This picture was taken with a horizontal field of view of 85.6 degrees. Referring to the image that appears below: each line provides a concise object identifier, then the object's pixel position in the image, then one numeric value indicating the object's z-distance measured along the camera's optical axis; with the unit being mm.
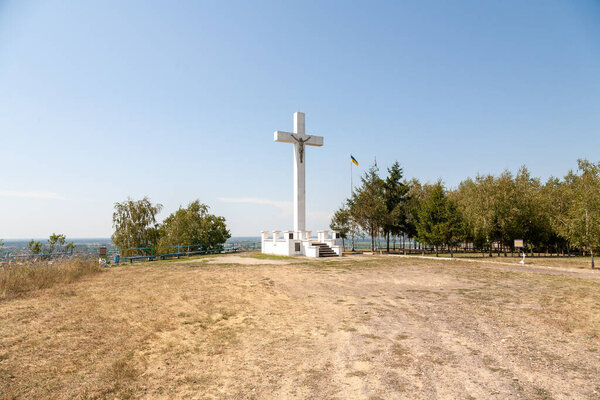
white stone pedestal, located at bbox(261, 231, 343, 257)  25984
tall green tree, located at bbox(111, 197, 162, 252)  36094
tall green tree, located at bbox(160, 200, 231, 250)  32219
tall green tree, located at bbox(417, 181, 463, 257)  25750
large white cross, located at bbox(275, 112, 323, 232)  27703
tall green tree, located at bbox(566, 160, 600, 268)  19641
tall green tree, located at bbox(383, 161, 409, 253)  33719
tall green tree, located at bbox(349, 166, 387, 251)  31188
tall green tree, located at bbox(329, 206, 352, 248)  35406
